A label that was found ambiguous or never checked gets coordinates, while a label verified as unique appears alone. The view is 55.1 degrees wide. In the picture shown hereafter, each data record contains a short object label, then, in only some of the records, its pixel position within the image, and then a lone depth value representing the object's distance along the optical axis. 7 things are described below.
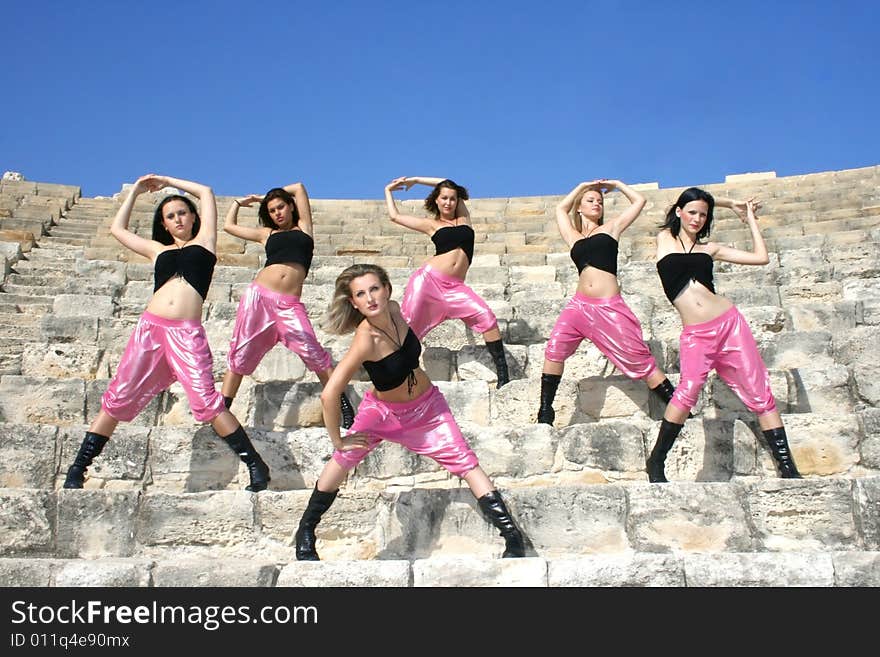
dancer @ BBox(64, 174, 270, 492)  4.79
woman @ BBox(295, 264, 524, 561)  4.31
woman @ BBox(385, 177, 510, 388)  6.12
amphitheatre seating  3.97
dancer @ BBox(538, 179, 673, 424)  5.43
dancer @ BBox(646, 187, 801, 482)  4.84
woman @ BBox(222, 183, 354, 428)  5.54
